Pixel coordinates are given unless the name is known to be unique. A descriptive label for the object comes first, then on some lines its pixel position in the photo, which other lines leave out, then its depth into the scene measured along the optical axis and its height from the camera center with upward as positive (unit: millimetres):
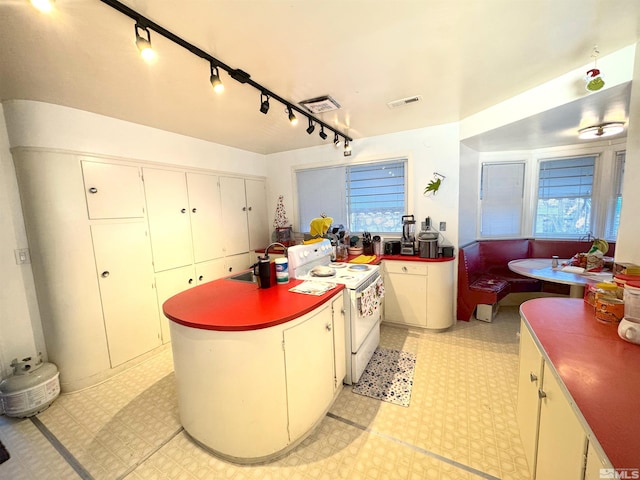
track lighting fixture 1175 +937
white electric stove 2072 -684
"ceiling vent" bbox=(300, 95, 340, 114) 2202 +958
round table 2357 -724
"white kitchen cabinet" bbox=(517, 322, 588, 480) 873 -920
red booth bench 3133 -870
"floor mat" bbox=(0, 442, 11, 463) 1609 -1499
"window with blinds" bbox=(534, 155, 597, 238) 3455 +71
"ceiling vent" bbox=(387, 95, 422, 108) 2271 +975
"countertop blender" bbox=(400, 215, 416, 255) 3153 -367
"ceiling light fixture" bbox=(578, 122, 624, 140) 2336 +678
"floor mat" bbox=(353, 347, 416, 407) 2061 -1511
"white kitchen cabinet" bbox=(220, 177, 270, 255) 3541 -24
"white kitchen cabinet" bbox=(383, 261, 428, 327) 3029 -1041
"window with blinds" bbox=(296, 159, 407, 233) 3502 +207
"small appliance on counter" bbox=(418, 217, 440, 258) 3000 -443
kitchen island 1396 -918
